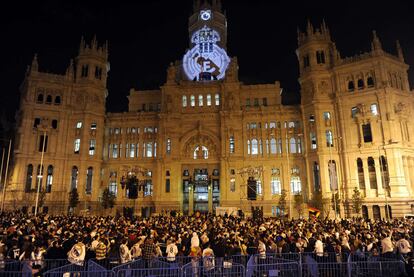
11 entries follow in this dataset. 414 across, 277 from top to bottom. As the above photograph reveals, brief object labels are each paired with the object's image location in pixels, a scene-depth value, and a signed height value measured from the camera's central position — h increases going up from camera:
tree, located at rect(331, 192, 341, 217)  49.93 +0.76
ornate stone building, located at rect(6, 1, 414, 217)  55.72 +13.82
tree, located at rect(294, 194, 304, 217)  56.34 +0.69
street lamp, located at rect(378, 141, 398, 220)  49.71 +3.59
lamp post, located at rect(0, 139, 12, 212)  53.08 +1.75
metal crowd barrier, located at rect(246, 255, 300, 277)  13.67 -2.72
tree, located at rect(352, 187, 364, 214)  49.72 +0.92
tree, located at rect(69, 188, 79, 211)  55.62 +1.87
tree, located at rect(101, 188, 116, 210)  58.91 +1.38
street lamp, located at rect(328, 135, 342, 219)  50.59 +5.44
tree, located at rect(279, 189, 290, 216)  56.59 +1.06
